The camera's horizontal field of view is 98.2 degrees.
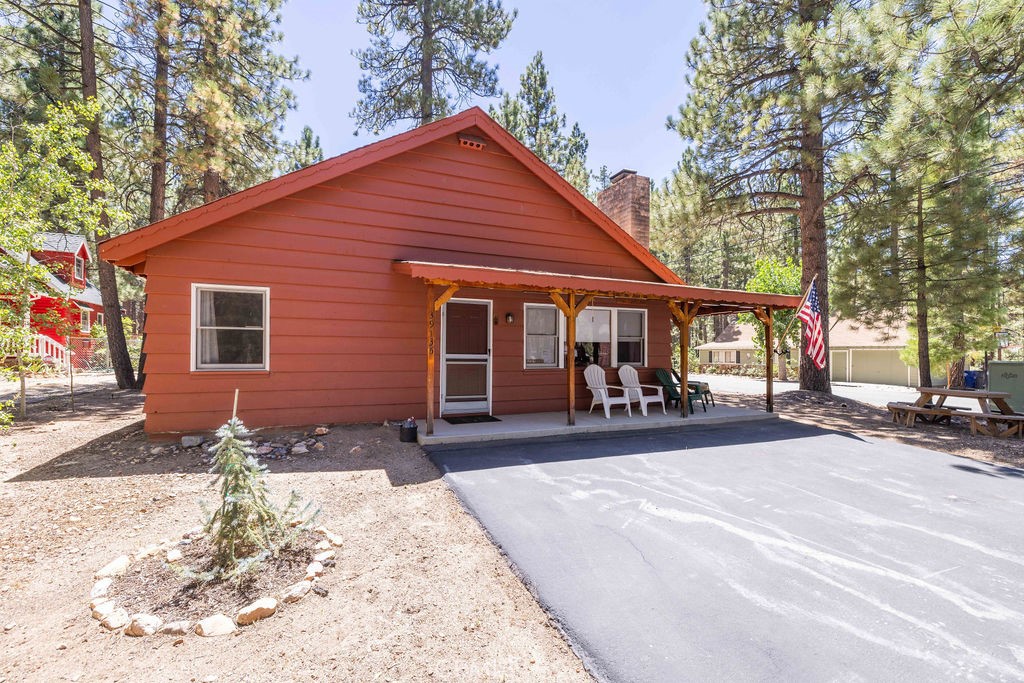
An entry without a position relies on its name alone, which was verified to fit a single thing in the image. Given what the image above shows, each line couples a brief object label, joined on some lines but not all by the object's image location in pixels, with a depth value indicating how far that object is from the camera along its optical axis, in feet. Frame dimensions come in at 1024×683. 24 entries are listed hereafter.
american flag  25.58
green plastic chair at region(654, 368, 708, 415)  25.76
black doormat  21.76
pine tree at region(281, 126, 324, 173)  86.28
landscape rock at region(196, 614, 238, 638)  6.93
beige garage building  65.65
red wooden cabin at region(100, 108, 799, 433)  18.42
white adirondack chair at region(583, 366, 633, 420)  23.77
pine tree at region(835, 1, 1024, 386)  20.04
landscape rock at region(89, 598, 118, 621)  7.40
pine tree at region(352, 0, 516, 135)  41.45
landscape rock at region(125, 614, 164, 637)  6.97
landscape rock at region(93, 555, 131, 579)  8.55
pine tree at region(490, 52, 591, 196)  57.88
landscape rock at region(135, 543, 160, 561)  9.10
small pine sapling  8.48
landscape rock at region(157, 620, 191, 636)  6.97
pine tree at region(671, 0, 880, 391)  28.53
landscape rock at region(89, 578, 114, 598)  7.91
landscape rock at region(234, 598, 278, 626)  7.19
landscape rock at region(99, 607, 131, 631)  7.15
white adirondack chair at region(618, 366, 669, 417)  23.91
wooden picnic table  22.30
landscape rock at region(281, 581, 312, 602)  7.75
